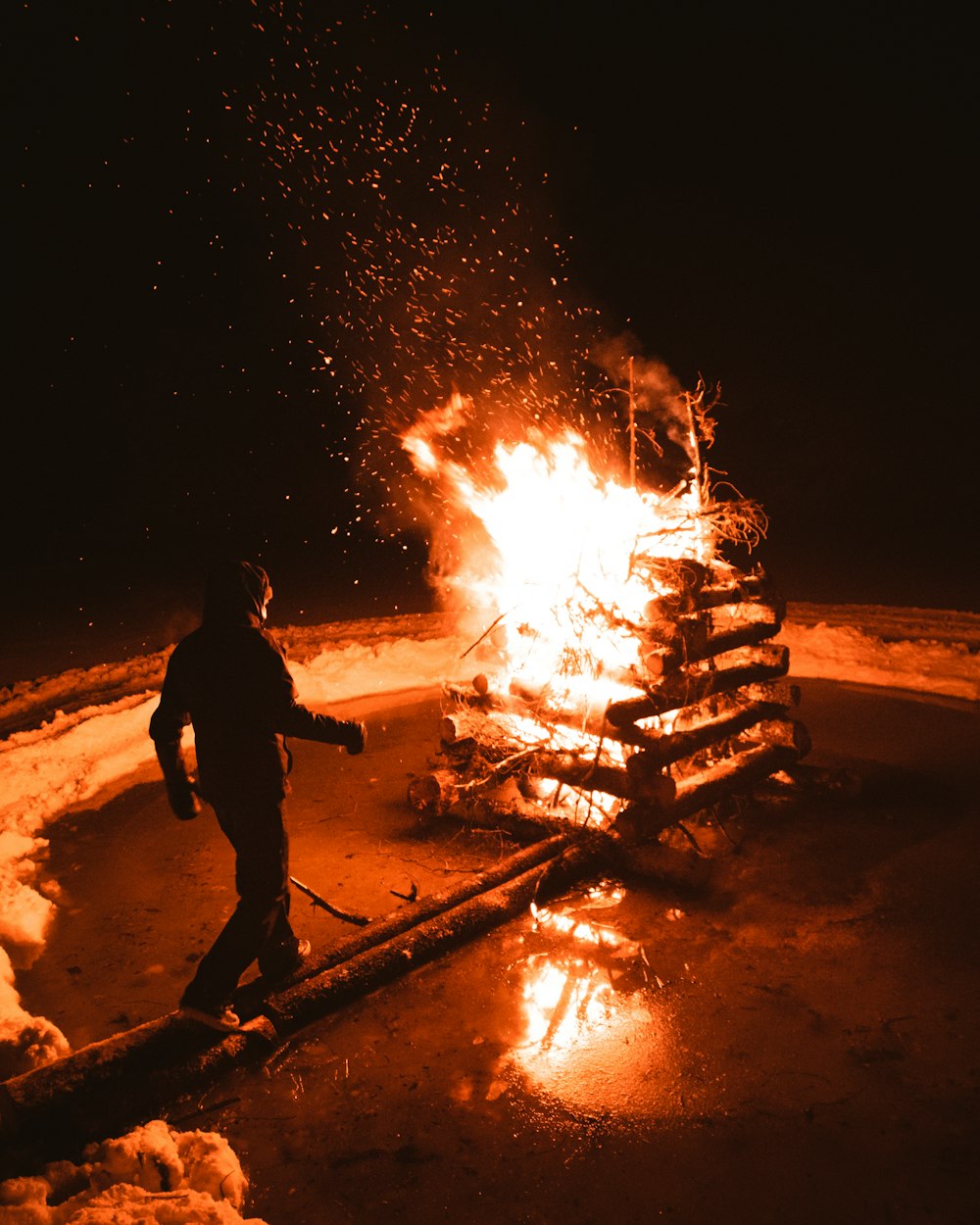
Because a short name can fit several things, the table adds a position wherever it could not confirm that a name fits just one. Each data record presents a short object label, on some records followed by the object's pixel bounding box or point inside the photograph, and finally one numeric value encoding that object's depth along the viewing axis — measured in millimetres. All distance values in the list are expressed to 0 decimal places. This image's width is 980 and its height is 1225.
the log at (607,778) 5250
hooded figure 3799
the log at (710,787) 5238
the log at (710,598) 5367
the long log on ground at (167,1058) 2949
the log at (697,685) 5098
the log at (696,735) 5223
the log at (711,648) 5305
